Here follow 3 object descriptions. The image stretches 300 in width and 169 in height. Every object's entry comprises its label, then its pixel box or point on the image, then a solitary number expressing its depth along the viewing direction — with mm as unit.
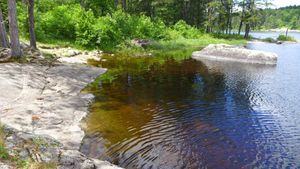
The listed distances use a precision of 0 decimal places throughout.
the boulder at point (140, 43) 25298
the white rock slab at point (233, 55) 20878
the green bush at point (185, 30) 37636
